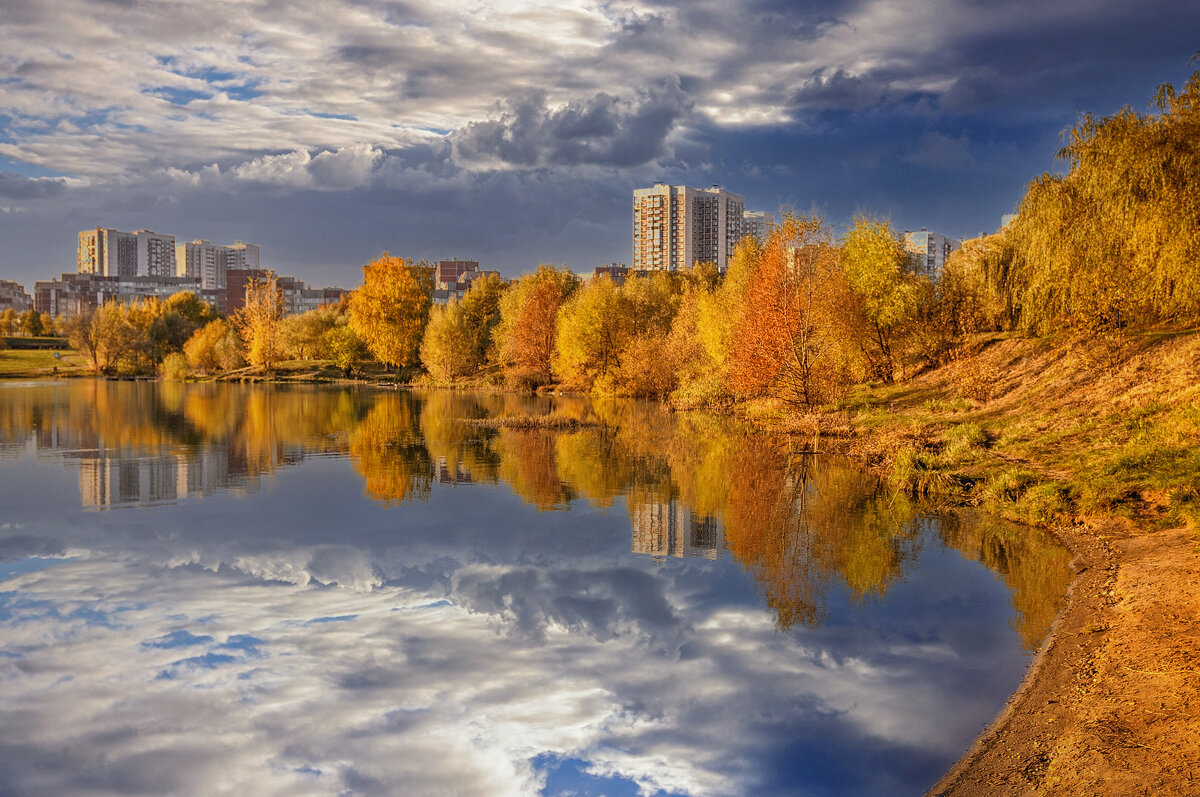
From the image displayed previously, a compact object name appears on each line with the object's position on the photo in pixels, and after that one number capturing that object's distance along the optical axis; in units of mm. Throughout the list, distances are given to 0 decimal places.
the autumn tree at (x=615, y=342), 54188
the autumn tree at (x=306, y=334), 87688
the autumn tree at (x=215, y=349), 82750
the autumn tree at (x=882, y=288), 38531
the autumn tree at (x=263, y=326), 81500
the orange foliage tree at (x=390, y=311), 76000
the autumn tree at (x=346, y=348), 80625
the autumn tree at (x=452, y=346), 70625
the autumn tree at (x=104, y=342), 84938
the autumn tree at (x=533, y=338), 64938
